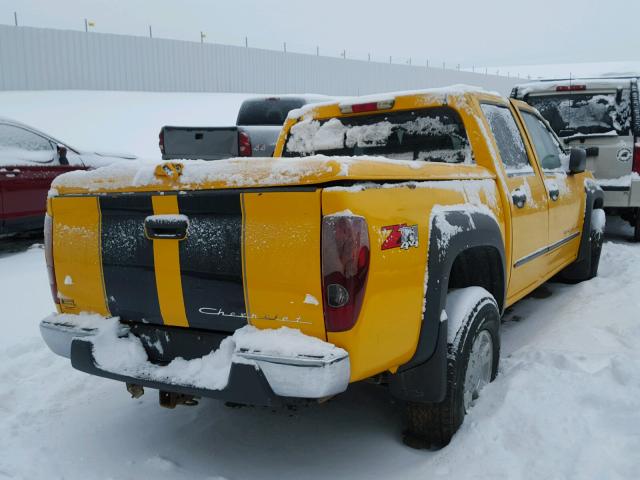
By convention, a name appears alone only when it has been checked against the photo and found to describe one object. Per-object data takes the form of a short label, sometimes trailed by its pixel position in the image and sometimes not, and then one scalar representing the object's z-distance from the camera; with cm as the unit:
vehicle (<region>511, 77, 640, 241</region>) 676
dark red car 672
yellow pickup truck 213
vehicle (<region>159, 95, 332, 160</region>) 811
